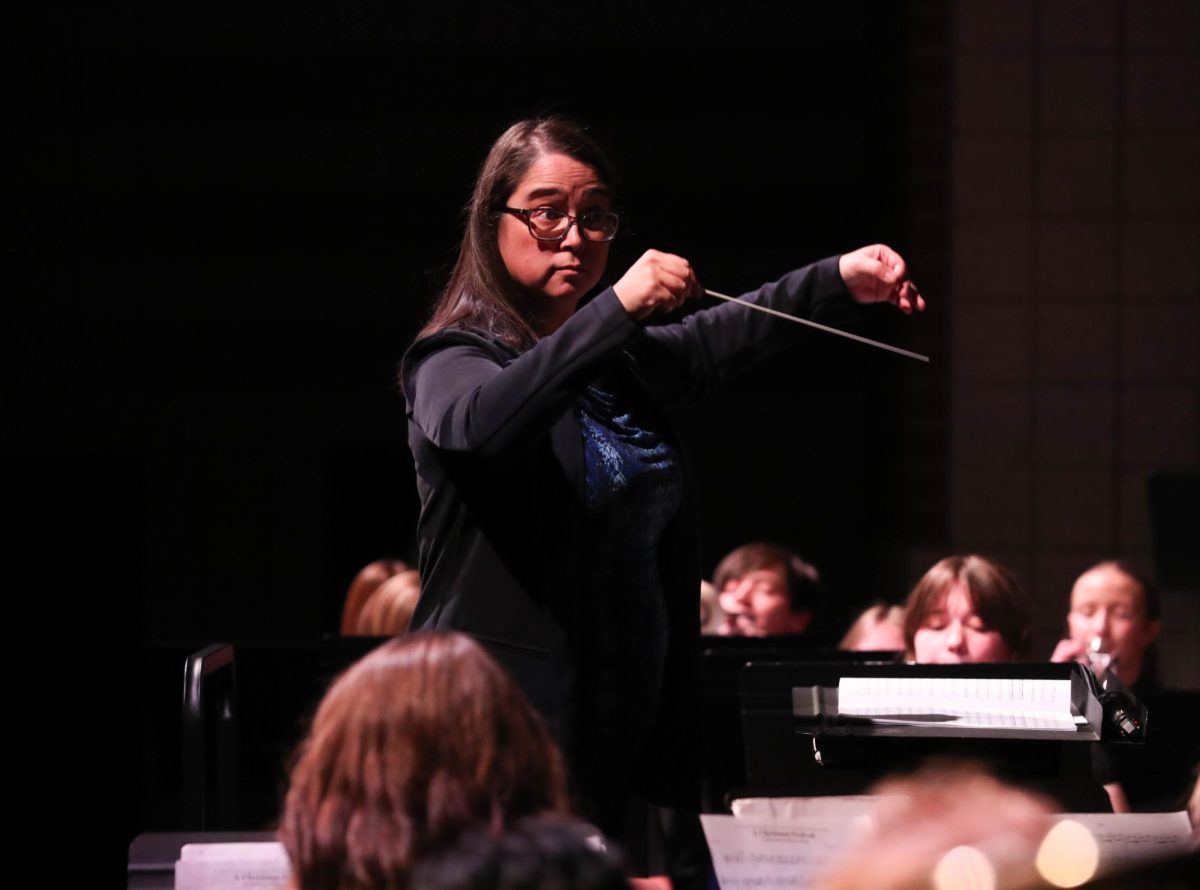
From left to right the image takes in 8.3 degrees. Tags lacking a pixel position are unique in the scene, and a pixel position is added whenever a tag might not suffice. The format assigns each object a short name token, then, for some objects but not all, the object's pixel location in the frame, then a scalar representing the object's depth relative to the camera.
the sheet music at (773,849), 9.63
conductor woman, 9.67
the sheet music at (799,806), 9.71
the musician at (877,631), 12.34
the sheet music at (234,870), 9.54
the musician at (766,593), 14.30
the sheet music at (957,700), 9.82
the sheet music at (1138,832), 9.63
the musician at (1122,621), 12.68
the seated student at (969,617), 11.32
